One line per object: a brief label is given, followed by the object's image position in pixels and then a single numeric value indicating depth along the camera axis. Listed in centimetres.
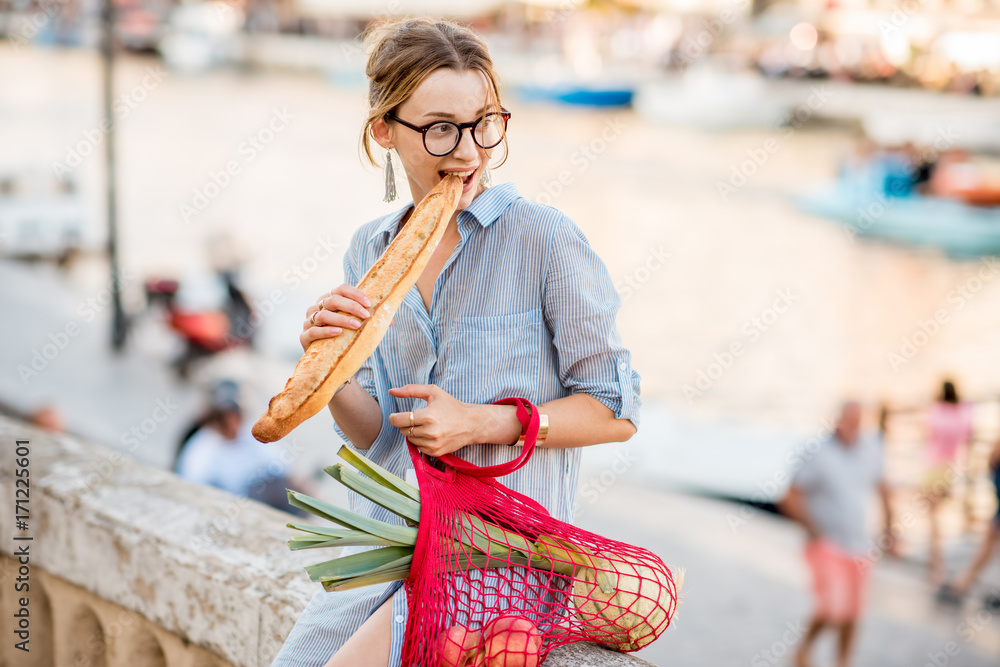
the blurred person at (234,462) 517
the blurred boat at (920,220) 1822
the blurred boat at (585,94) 3347
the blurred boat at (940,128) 2473
